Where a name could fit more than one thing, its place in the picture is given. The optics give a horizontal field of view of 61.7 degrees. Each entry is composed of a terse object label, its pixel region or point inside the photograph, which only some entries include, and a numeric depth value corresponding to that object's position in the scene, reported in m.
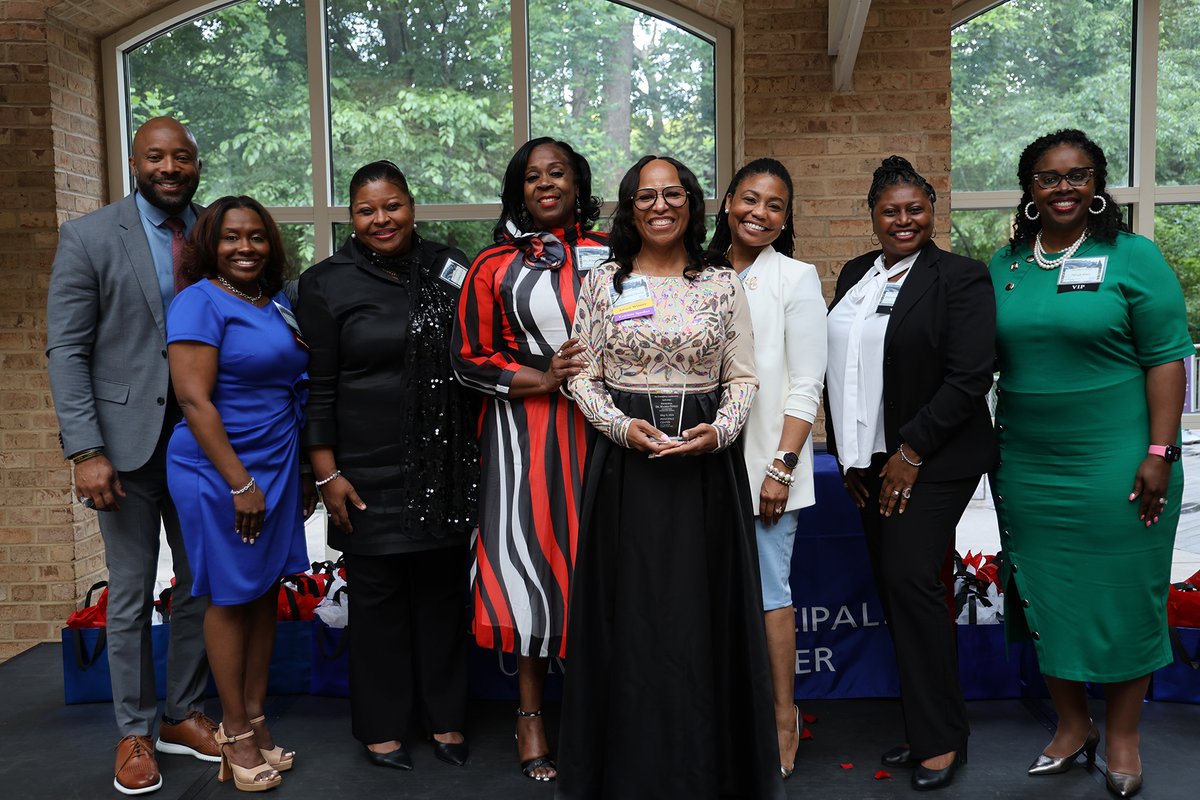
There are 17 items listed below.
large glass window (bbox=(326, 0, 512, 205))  5.22
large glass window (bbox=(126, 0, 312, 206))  5.24
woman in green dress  2.73
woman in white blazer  2.77
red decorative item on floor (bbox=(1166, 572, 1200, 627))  3.46
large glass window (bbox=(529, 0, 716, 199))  5.21
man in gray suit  2.88
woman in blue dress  2.73
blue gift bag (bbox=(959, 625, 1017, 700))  3.51
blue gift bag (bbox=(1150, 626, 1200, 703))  3.43
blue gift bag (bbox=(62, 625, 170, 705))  3.58
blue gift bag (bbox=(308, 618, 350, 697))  3.62
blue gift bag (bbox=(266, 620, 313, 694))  3.66
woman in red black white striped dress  2.85
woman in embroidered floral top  2.56
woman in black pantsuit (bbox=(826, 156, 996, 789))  2.77
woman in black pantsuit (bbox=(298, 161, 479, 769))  2.90
